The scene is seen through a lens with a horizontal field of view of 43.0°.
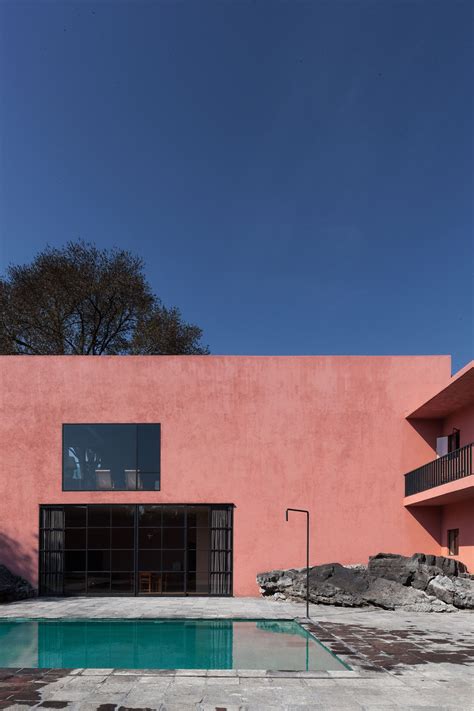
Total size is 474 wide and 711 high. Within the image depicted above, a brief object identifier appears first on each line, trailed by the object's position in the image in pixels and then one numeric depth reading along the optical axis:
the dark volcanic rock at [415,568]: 13.76
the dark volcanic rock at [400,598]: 13.12
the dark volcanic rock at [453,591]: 13.27
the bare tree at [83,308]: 24.98
